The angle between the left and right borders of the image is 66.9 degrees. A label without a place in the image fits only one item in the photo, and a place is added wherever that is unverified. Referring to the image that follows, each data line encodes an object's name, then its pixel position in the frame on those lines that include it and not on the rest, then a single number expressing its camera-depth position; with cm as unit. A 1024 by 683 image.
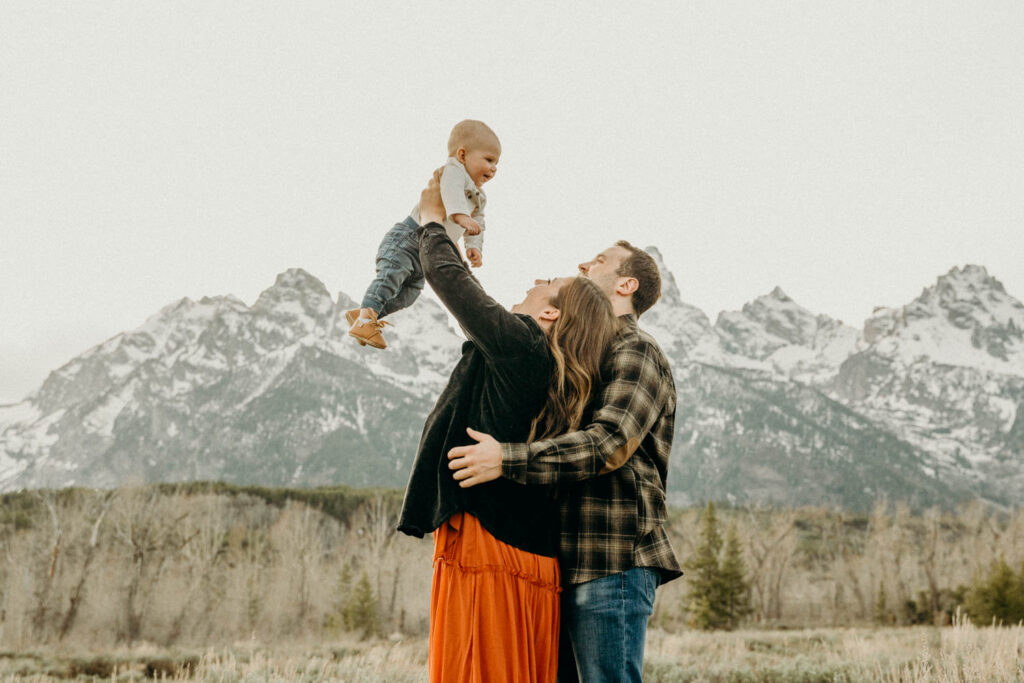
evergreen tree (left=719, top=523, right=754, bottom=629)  4094
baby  286
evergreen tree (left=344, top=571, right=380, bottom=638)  3859
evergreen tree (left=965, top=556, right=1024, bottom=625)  2858
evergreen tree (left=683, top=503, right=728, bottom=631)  4006
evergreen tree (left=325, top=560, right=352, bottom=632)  3916
